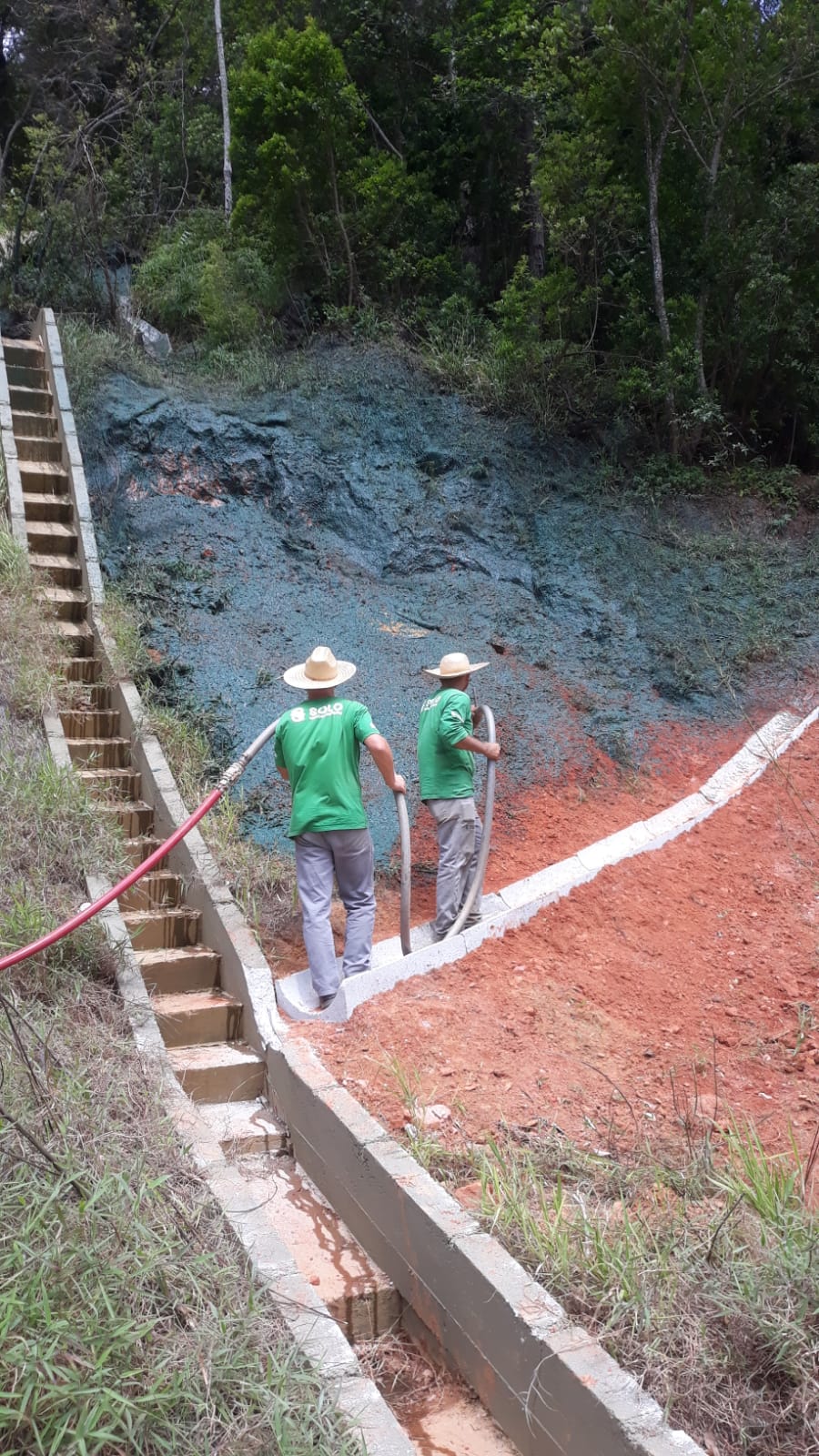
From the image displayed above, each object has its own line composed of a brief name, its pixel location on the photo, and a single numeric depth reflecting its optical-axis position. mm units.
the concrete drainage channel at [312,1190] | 3066
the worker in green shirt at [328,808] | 5398
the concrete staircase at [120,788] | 5285
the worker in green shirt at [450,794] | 6355
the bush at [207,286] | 12188
